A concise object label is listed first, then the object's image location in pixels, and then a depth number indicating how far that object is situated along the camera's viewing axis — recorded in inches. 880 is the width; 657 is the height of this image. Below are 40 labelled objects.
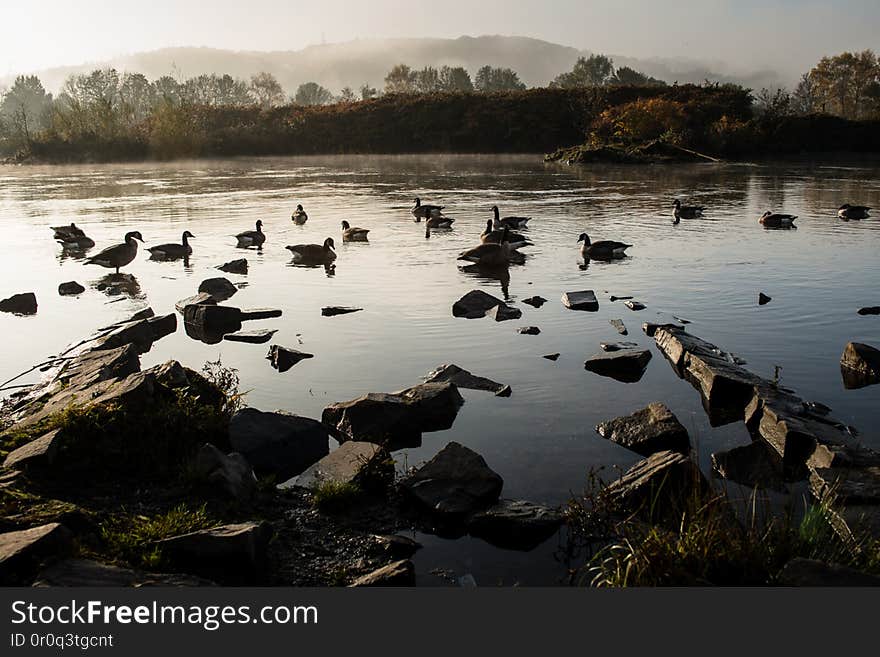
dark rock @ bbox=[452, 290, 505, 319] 591.5
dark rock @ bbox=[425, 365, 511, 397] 414.3
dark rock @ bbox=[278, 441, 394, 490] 298.8
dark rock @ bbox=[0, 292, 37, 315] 633.0
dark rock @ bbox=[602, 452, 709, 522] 267.0
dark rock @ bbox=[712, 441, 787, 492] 303.3
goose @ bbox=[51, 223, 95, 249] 945.5
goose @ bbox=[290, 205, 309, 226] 1175.6
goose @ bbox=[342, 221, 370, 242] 1010.7
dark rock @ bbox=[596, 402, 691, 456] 336.8
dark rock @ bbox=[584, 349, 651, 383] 439.7
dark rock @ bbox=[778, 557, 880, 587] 190.2
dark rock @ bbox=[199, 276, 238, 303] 688.1
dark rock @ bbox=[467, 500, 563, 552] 264.7
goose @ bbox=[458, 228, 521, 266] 799.1
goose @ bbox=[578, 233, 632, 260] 832.9
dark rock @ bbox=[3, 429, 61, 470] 278.2
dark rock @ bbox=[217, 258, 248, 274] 808.3
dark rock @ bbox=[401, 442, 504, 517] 280.5
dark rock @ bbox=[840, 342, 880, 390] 415.8
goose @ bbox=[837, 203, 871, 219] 1120.2
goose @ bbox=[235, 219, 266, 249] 974.4
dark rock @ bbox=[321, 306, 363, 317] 605.6
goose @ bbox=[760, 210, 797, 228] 1061.8
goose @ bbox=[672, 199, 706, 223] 1136.8
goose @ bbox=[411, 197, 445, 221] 1182.3
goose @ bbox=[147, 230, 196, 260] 887.7
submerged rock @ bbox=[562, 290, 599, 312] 599.5
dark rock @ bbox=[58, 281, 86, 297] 702.3
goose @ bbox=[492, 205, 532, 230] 987.6
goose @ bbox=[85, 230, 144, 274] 800.3
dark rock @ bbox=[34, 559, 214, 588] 198.4
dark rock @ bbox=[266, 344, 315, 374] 468.6
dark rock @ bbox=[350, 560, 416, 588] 219.3
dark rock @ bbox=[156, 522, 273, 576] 225.8
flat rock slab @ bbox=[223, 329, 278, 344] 530.3
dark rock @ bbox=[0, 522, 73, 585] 198.5
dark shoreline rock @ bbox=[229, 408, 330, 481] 320.5
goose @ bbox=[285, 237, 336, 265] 854.7
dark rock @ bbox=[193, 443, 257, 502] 281.0
